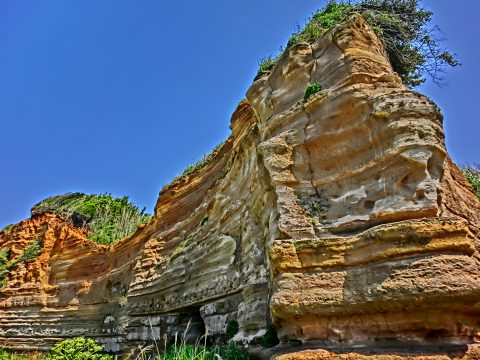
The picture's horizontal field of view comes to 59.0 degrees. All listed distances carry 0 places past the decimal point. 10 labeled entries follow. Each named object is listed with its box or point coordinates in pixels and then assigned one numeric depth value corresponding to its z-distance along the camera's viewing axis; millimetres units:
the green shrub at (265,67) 9298
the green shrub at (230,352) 6270
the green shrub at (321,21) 8484
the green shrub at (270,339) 5887
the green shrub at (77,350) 11688
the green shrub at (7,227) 21844
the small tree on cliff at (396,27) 9055
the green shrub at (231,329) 7636
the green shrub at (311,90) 6688
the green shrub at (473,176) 11017
